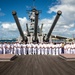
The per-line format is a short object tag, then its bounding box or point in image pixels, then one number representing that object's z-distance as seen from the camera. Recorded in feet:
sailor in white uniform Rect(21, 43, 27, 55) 28.68
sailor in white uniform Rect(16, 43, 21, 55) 28.62
